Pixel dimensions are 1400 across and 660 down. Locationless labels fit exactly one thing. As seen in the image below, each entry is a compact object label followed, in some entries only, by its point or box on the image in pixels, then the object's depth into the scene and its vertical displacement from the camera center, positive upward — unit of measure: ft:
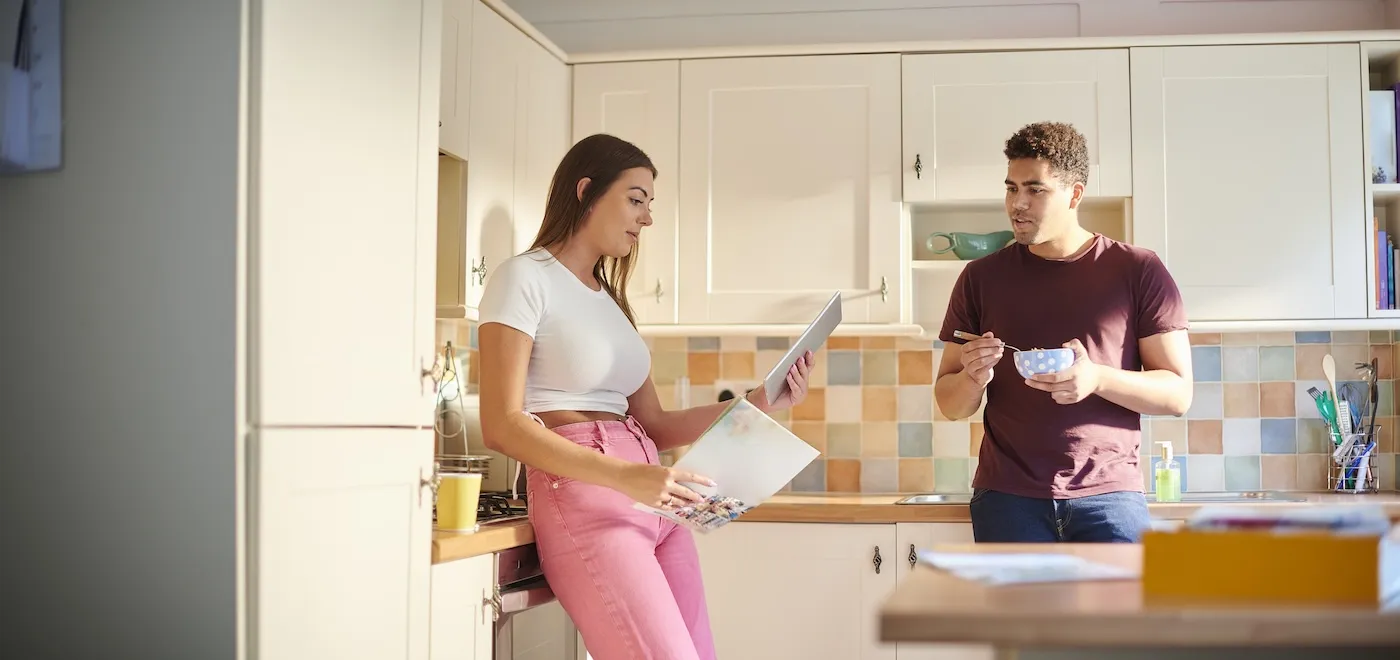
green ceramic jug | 12.10 +1.06
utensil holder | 12.08 -0.96
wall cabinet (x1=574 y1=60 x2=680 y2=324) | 12.26 +2.17
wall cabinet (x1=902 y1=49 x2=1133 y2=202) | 11.77 +2.24
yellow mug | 7.90 -0.87
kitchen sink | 11.57 -1.25
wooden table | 3.55 -0.73
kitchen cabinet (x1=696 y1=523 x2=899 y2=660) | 10.96 -1.94
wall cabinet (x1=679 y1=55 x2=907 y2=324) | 11.98 +1.54
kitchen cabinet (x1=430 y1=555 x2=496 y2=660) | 7.52 -1.49
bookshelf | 11.48 +1.66
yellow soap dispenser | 11.37 -1.08
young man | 8.51 -0.03
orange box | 3.84 -0.62
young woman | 7.38 -0.34
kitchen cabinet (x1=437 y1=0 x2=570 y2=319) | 9.98 +1.66
